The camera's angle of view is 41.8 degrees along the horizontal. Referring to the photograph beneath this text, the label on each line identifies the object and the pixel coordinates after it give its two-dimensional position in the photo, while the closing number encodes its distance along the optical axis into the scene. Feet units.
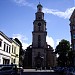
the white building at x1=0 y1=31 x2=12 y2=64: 71.18
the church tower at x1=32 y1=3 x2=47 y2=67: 138.53
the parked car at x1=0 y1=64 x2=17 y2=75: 41.25
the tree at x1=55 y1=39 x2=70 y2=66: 116.24
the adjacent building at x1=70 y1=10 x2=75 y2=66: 85.28
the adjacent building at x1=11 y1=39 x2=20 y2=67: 90.64
